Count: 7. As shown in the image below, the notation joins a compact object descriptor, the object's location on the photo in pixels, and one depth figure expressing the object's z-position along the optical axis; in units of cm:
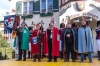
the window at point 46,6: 671
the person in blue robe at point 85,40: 331
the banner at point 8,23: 651
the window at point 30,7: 705
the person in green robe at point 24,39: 378
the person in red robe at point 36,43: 363
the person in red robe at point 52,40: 351
